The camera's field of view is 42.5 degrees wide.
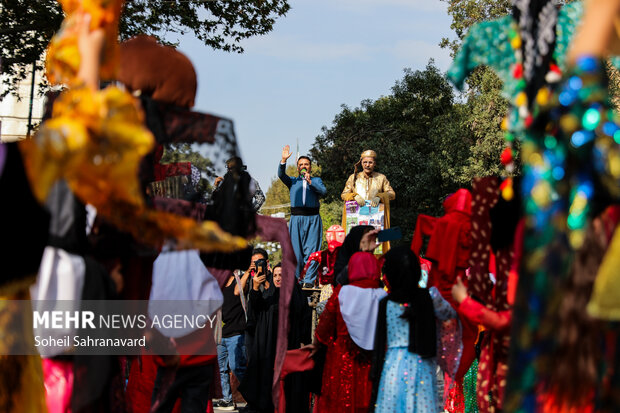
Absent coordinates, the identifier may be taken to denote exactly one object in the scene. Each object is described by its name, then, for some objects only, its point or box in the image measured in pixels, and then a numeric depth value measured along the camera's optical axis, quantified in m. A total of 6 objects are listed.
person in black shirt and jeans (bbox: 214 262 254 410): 9.97
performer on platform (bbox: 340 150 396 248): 12.23
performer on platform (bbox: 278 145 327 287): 13.46
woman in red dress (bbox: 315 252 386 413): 6.01
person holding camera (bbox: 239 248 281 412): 8.38
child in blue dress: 5.50
